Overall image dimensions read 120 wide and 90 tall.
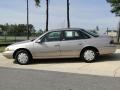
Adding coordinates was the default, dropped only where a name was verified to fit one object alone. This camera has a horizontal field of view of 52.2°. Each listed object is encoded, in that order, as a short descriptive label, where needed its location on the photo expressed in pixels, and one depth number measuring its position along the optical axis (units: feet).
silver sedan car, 17.10
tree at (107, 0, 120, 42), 41.82
